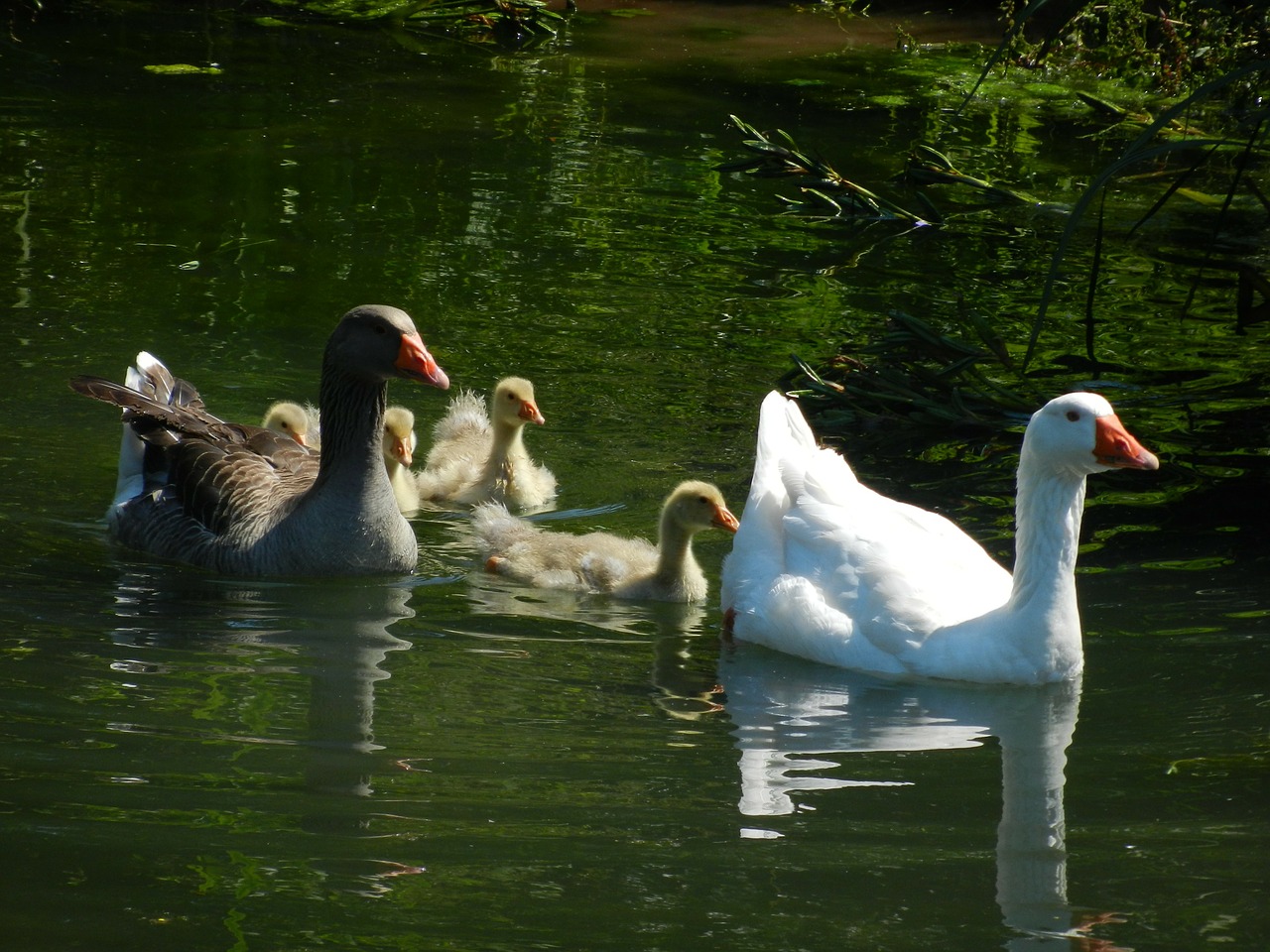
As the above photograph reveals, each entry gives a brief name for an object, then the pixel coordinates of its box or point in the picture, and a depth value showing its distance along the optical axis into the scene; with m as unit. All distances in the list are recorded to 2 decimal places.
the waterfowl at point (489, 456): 17.03
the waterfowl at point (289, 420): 18.09
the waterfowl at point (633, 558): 14.92
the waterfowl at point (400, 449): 17.36
